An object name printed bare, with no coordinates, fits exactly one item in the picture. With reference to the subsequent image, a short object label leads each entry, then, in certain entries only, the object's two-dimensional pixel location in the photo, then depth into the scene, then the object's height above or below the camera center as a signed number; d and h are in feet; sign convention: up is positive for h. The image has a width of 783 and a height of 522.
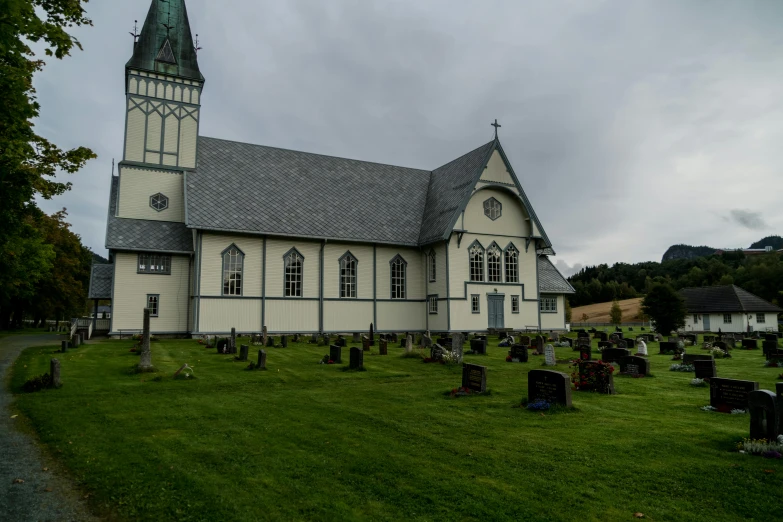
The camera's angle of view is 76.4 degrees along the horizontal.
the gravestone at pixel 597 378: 40.06 -4.95
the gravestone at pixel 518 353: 62.18 -4.56
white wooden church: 91.09 +16.02
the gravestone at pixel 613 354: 57.41 -4.31
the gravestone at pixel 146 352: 49.11 -3.66
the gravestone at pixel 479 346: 70.03 -4.18
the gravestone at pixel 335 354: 57.82 -4.40
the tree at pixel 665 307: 116.16 +2.35
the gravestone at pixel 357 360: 52.90 -4.65
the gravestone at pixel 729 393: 31.80 -4.92
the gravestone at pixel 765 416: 24.36 -4.84
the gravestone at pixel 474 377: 39.27 -4.86
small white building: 164.86 +2.15
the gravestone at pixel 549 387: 33.81 -4.85
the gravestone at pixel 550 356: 57.72 -4.56
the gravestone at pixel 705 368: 44.32 -4.56
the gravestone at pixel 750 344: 85.15 -4.56
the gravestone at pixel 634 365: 49.44 -4.84
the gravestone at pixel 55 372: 40.78 -4.65
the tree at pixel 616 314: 229.45 +1.36
